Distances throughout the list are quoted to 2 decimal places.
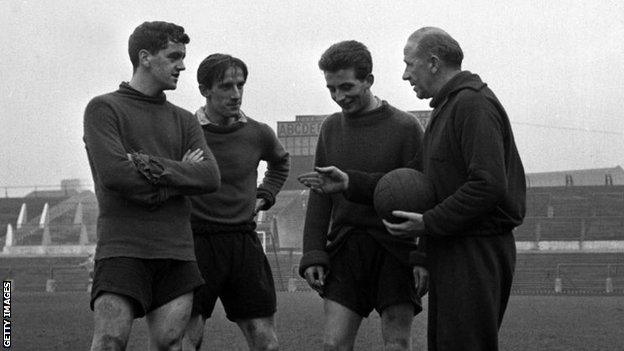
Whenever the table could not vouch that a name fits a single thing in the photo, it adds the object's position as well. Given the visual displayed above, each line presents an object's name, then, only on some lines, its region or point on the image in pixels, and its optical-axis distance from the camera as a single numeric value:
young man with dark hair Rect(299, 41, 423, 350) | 6.44
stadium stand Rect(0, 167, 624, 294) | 40.62
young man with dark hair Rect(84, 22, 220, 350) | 5.56
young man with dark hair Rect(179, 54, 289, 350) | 6.89
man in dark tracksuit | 5.35
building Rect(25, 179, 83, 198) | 91.41
